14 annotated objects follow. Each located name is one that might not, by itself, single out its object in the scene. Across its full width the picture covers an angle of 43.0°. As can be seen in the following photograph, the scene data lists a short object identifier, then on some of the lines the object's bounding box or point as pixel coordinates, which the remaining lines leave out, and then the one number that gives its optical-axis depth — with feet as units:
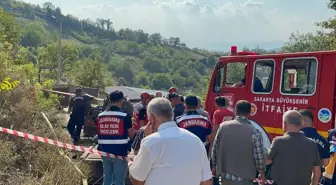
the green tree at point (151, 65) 539.70
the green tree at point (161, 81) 453.17
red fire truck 24.14
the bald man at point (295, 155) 15.07
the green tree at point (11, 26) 74.90
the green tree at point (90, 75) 136.67
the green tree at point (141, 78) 460.92
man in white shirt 10.55
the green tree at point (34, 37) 409.69
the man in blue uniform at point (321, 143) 16.46
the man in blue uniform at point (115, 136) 19.49
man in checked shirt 15.55
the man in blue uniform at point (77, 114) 35.72
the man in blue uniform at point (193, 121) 18.86
